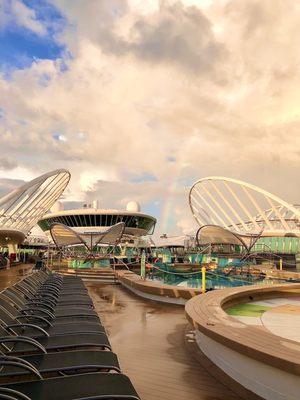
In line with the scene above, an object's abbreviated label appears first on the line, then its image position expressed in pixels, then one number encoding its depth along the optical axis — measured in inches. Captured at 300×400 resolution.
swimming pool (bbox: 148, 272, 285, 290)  756.6
